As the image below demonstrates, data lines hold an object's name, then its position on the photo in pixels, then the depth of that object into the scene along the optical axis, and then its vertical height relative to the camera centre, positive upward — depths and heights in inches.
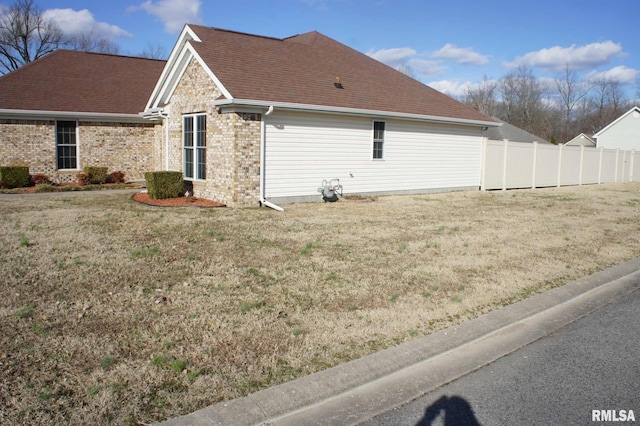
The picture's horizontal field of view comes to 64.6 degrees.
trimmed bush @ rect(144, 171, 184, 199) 595.8 -27.1
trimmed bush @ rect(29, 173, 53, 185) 743.1 -30.2
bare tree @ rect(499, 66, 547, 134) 2819.9 +368.9
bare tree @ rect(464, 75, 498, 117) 2832.2 +384.4
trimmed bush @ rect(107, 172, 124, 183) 810.2 -26.9
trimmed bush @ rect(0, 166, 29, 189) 698.8 -25.1
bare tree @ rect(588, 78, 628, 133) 2972.4 +352.0
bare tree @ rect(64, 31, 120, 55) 2164.1 +490.4
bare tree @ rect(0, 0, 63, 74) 1765.5 +428.0
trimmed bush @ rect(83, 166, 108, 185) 778.2 -21.9
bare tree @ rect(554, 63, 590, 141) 3024.1 +340.3
